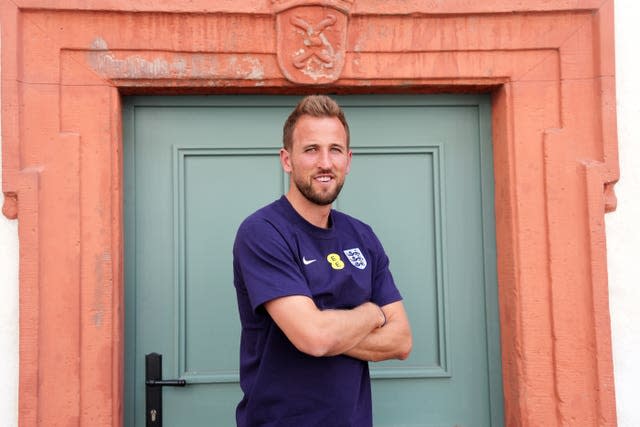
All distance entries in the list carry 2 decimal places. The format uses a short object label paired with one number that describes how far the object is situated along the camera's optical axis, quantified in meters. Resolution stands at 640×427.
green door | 2.58
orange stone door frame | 2.31
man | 1.79
